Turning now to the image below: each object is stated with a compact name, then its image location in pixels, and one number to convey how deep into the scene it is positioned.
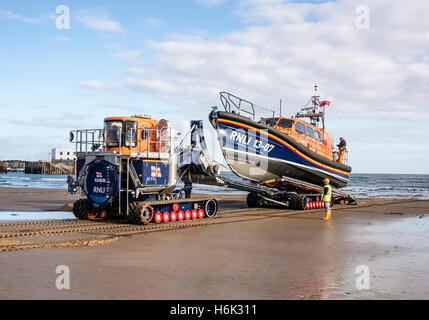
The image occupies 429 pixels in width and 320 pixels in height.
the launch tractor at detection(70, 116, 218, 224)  13.99
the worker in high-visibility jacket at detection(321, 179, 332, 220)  16.89
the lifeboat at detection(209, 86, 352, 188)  18.30
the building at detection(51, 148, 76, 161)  140.38
